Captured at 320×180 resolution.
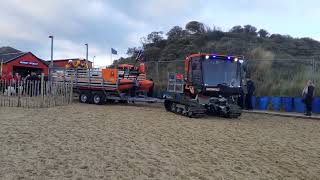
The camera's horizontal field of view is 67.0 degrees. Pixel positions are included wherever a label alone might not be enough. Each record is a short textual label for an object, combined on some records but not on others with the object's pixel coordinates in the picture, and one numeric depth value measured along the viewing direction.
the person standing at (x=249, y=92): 11.59
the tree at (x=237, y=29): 23.96
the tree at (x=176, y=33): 22.60
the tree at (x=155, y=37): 23.25
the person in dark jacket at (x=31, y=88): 10.11
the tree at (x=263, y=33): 23.78
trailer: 11.59
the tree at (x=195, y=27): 22.93
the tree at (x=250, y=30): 23.73
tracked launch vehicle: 9.29
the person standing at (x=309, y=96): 10.33
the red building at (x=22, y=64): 17.50
